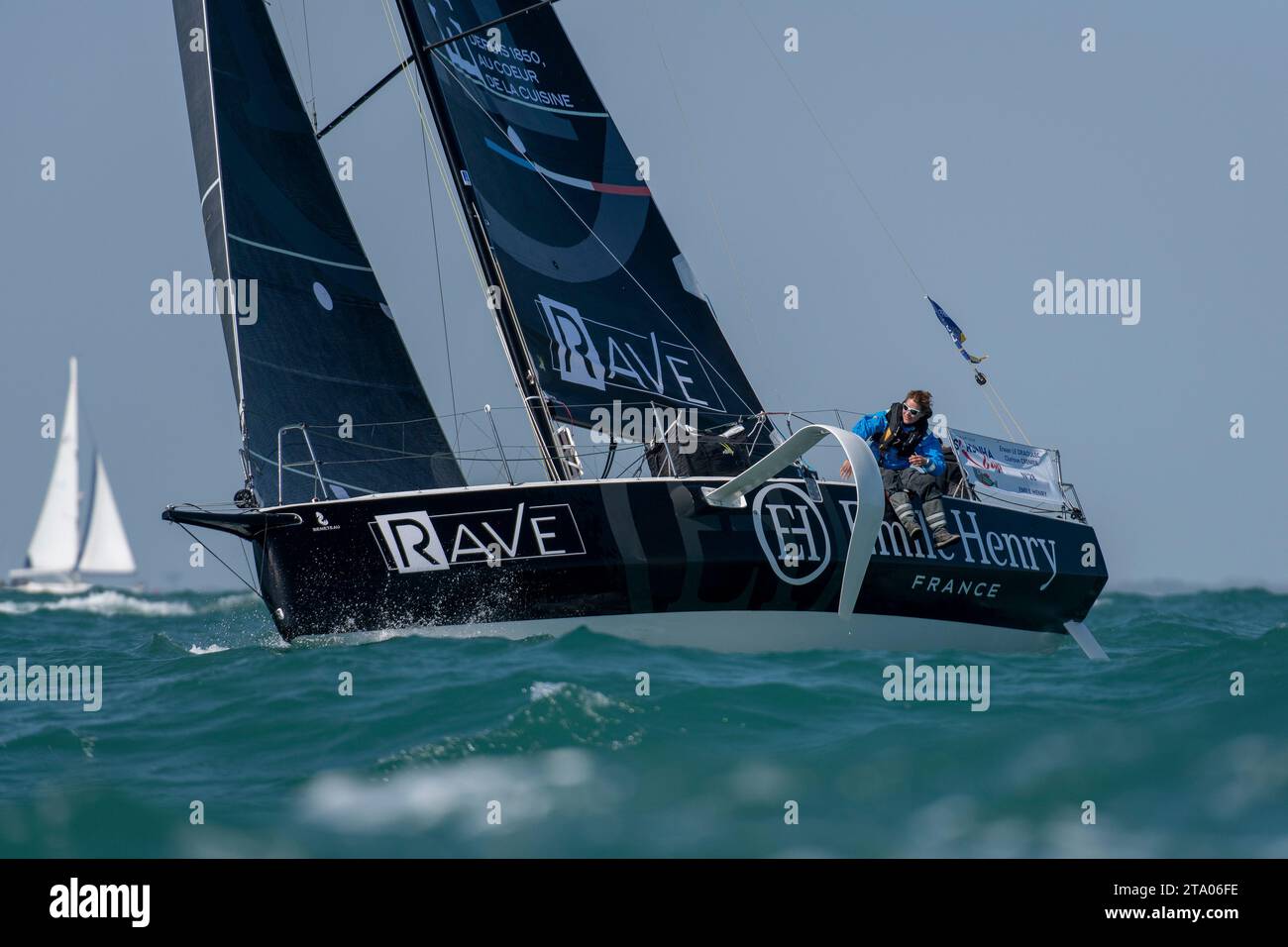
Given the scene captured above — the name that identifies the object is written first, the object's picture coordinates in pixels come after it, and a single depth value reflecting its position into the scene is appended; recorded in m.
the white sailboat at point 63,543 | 54.50
